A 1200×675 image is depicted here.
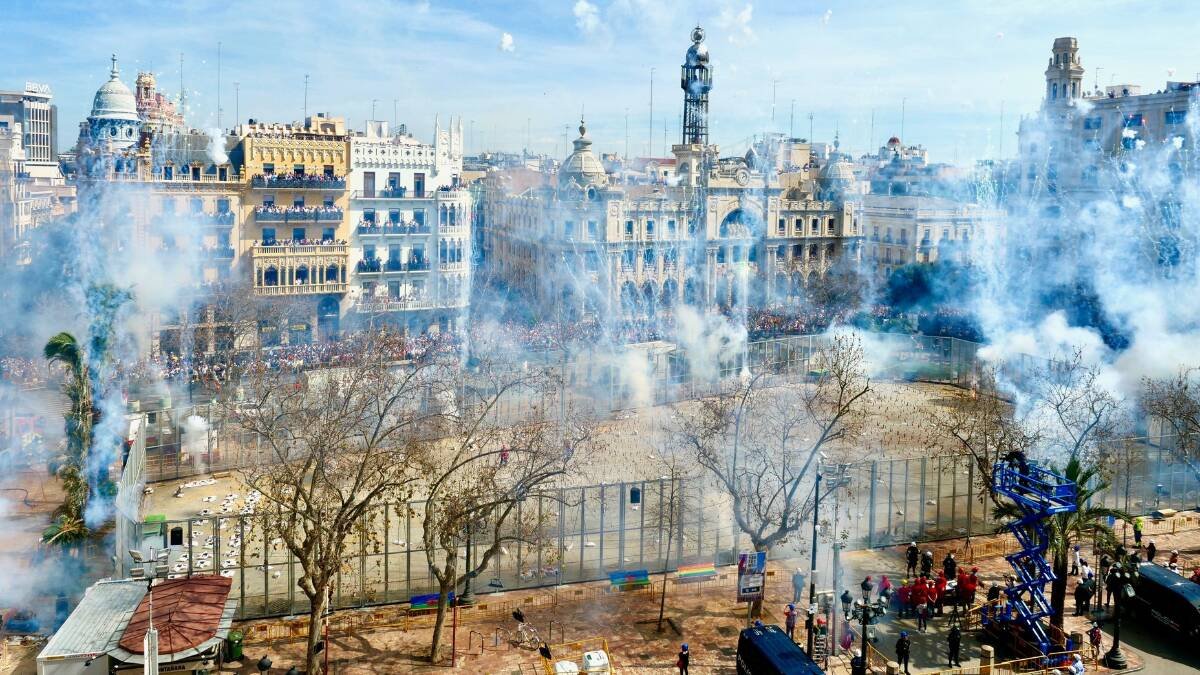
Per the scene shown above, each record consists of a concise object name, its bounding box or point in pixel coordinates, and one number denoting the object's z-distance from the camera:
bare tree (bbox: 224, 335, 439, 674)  19.41
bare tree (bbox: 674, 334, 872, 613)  24.47
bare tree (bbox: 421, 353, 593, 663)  21.39
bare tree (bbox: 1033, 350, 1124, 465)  31.48
